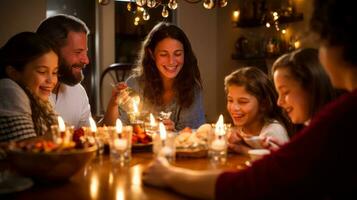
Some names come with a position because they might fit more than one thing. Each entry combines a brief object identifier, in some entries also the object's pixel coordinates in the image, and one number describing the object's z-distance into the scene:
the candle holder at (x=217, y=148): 1.80
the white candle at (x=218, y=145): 1.80
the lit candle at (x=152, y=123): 2.03
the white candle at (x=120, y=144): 1.73
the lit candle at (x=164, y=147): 1.74
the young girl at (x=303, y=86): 1.83
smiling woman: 2.66
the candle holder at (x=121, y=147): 1.73
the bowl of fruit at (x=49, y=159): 1.45
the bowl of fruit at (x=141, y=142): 1.90
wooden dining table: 1.37
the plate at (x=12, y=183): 1.38
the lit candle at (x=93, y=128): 1.87
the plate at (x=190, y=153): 1.82
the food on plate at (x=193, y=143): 1.82
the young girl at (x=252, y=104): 2.30
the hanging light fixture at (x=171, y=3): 2.25
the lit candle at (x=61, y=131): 1.74
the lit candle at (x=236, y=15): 4.29
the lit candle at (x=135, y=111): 2.11
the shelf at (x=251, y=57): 3.96
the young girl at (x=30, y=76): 1.97
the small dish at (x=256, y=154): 1.73
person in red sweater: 1.16
